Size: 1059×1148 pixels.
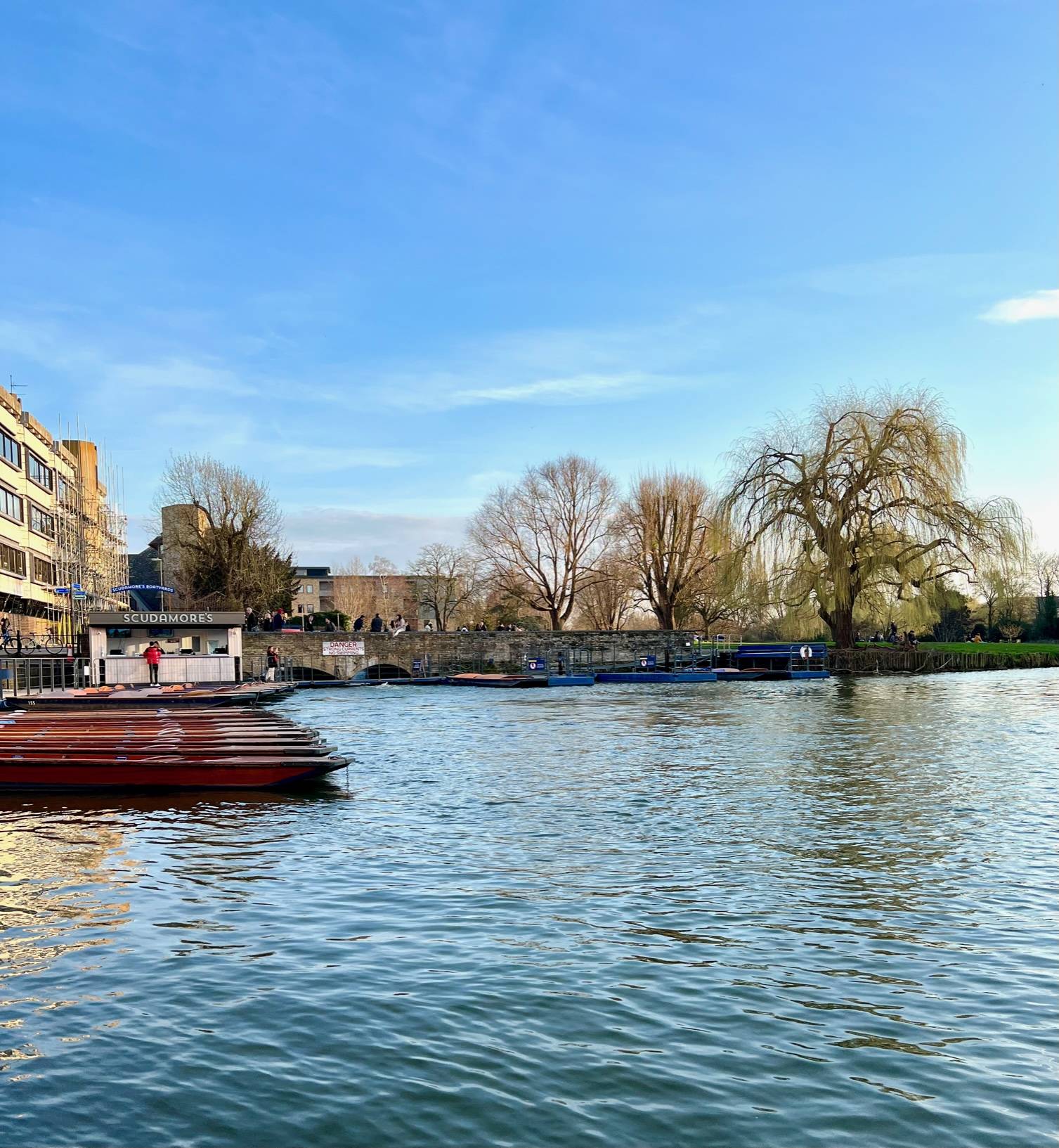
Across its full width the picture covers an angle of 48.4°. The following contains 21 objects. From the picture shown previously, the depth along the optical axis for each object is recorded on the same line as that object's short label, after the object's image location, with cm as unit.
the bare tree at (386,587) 11244
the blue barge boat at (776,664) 5753
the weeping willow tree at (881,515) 5022
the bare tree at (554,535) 7394
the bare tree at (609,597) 7225
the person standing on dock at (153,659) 4378
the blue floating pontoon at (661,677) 5706
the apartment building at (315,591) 14475
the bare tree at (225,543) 6794
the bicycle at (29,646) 4505
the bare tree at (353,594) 11225
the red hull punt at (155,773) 1819
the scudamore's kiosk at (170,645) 4422
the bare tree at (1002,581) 5003
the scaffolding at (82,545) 6556
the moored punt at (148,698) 3556
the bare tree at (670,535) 7012
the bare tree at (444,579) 9125
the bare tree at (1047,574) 9562
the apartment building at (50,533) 5447
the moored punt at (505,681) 5431
